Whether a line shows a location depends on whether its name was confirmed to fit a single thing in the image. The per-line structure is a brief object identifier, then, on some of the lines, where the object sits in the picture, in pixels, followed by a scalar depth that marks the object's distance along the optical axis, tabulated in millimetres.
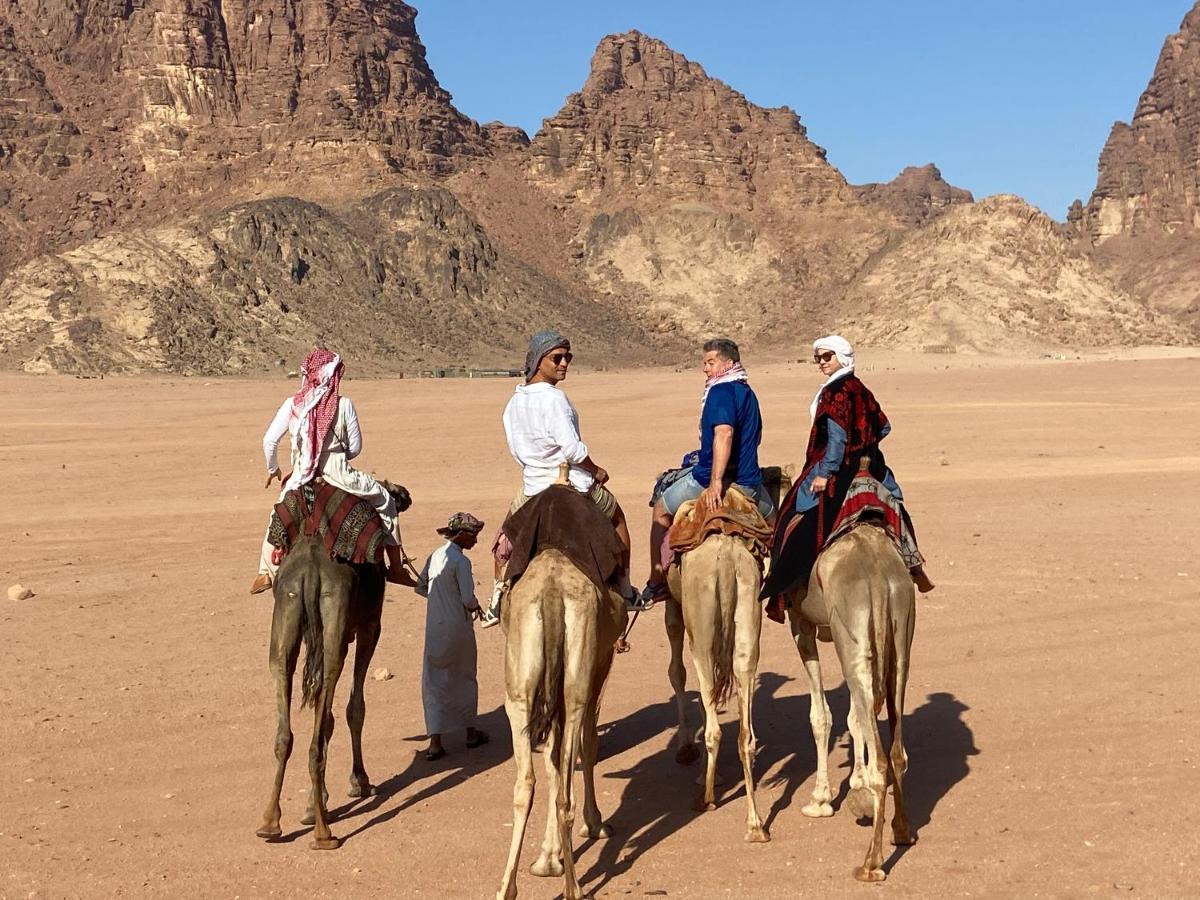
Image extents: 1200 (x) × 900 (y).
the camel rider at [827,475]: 8094
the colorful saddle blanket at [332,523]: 7984
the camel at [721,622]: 7941
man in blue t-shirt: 8602
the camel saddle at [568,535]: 7293
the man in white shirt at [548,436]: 7809
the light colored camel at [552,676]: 6828
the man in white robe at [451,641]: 9711
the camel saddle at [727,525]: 8172
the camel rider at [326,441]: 8227
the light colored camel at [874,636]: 7262
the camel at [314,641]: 7770
